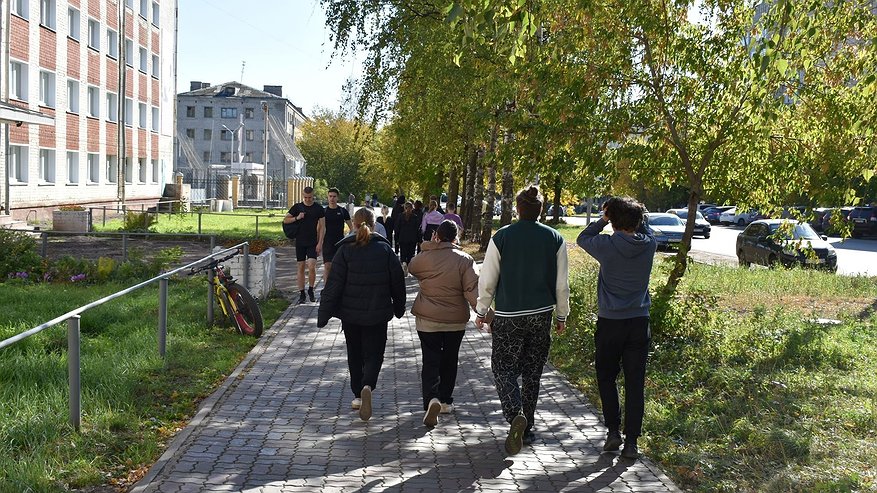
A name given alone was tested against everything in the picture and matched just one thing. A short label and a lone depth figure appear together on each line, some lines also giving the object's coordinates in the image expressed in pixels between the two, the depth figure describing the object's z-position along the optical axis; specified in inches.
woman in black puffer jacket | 306.5
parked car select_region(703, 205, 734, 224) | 3063.0
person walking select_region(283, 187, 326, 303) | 600.8
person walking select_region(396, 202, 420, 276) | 816.3
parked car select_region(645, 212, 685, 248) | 1454.2
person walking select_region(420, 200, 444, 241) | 785.6
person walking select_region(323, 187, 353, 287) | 579.8
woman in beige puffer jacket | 298.7
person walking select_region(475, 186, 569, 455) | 269.4
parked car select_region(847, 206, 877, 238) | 2063.2
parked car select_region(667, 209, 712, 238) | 1828.2
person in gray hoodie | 259.3
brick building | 1355.8
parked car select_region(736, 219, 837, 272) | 1030.4
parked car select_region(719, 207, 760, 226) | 2770.4
